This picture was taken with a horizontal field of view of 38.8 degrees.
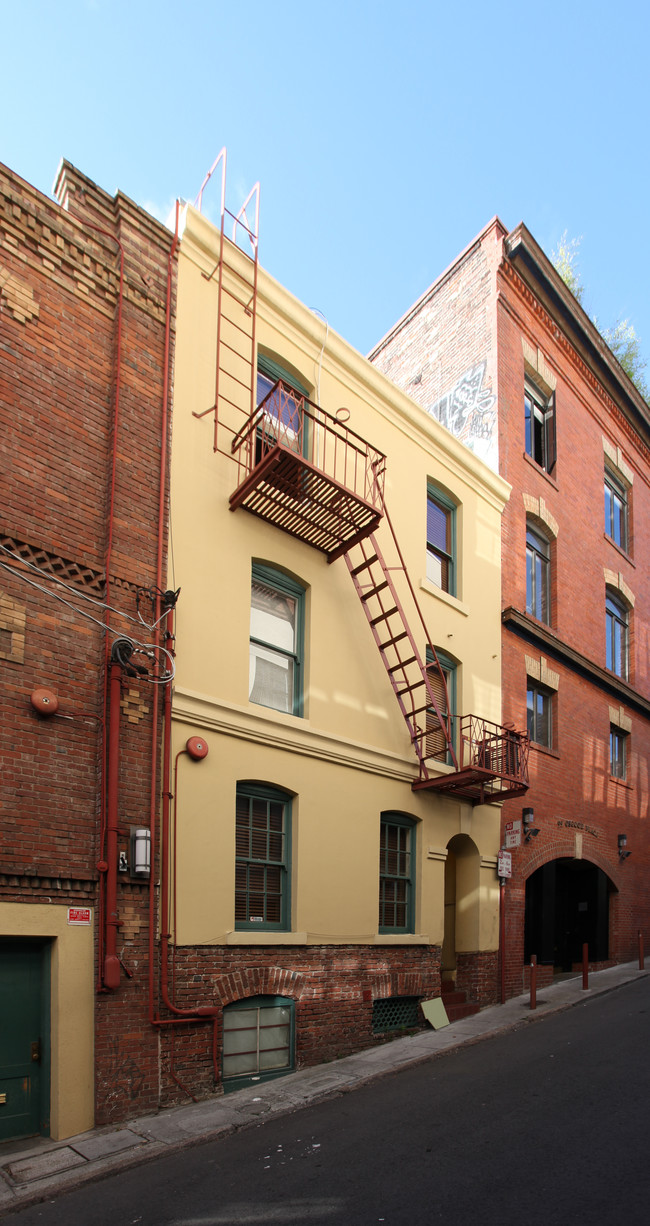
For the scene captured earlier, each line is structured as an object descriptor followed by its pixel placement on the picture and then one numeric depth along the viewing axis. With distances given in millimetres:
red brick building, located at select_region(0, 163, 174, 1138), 8703
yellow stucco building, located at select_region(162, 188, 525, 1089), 10664
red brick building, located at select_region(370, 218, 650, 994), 17688
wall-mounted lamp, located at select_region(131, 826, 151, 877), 9383
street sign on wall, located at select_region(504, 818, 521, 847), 15422
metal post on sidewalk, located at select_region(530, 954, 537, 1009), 13932
